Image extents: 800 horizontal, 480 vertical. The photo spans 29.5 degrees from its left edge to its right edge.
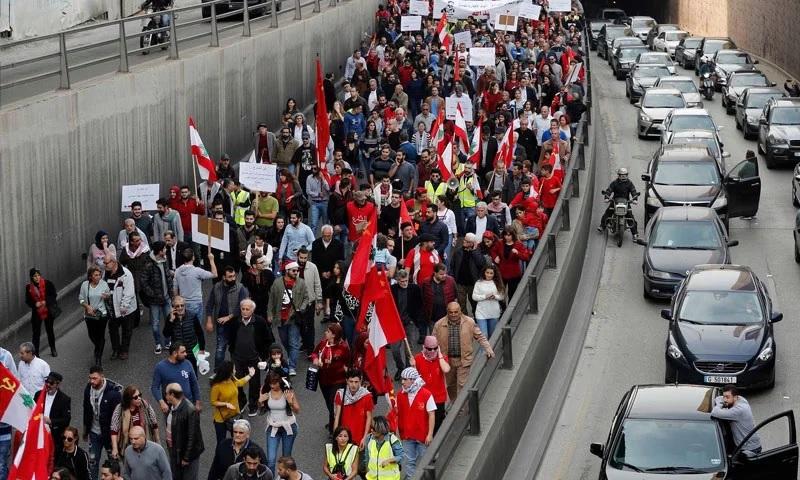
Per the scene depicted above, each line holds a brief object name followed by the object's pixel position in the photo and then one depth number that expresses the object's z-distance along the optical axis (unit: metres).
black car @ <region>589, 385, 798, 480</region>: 14.12
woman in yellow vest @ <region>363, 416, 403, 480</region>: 13.15
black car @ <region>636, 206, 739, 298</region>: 23.22
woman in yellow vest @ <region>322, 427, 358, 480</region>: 13.16
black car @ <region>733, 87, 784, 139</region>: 37.84
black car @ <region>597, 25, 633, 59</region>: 60.53
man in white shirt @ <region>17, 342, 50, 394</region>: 15.48
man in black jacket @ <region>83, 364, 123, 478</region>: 14.62
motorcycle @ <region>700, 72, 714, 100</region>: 46.59
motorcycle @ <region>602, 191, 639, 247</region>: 27.03
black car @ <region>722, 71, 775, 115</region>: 42.66
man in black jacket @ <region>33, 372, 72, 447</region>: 14.86
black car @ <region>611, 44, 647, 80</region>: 52.06
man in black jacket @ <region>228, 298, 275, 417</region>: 16.28
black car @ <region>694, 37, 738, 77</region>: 54.38
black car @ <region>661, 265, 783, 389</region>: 18.62
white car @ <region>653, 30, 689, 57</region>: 62.25
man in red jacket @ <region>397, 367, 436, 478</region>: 14.13
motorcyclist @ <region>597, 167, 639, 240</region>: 27.11
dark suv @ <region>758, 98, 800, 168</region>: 33.62
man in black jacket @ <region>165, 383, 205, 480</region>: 14.02
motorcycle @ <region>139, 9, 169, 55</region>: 25.83
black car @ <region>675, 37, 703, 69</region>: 56.91
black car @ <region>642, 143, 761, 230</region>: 27.31
